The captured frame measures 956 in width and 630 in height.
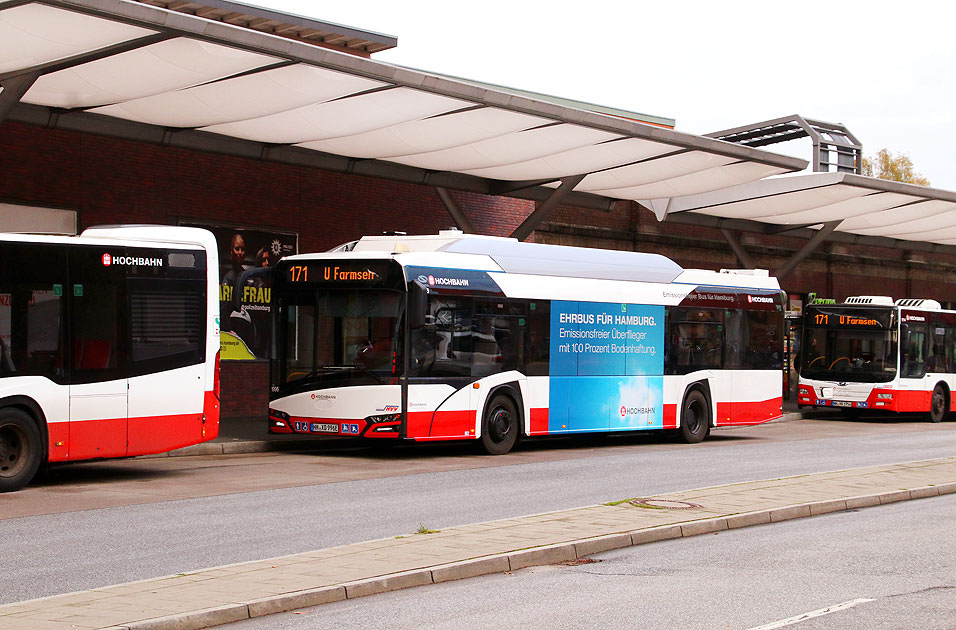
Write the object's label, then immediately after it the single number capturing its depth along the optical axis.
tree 81.81
